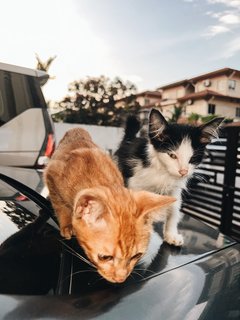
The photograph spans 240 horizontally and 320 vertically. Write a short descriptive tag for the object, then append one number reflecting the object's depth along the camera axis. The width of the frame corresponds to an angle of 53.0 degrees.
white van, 3.41
